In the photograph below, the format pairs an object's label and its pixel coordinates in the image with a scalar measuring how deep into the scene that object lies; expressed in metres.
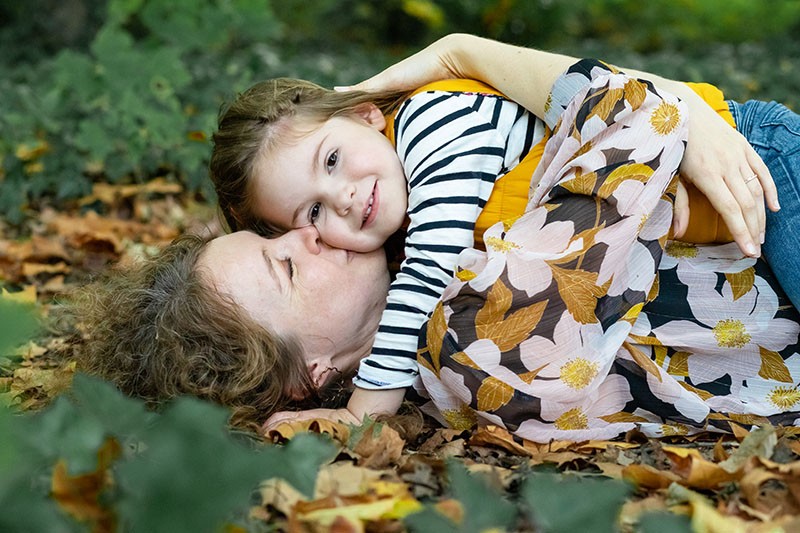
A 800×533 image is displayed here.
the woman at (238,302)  2.29
